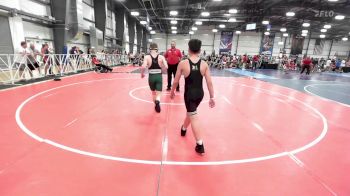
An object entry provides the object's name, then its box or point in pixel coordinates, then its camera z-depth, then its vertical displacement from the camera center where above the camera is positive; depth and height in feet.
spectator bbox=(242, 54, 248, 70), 80.17 -2.07
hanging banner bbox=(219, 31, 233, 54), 128.67 +8.30
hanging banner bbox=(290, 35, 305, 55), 95.55 +6.35
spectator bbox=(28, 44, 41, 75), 32.11 -2.05
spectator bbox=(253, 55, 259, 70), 80.84 -1.14
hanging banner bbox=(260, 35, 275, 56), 123.24 +7.83
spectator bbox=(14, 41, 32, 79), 31.14 -2.09
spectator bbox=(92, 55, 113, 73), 47.98 -3.82
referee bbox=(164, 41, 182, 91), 25.45 -0.48
